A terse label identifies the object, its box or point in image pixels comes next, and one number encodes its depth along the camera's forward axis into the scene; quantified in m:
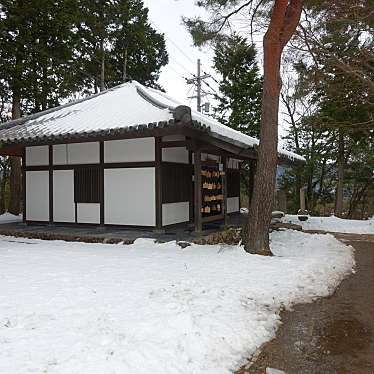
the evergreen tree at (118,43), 17.53
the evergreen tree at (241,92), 18.91
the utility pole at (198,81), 21.16
